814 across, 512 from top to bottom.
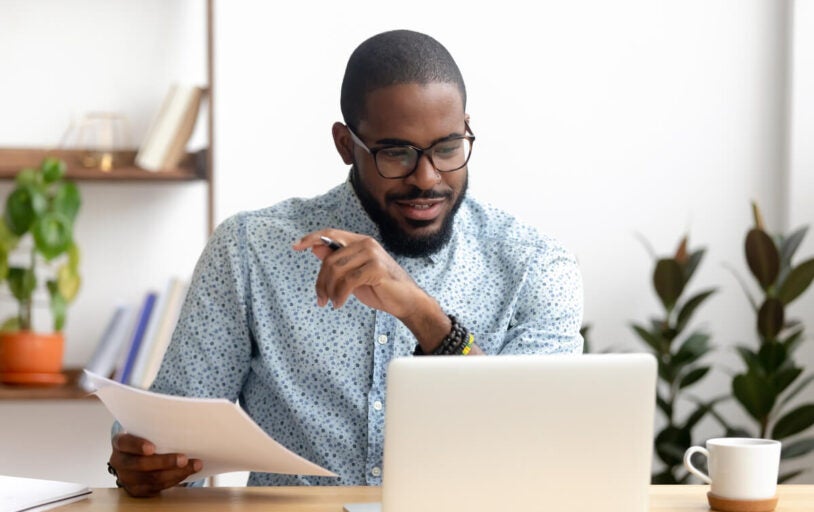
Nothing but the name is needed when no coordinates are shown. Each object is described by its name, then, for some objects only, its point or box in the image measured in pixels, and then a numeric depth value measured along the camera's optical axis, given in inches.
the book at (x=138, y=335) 111.2
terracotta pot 109.6
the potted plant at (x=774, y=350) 109.9
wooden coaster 54.1
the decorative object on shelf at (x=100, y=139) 115.3
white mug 53.4
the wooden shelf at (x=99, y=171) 112.0
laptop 43.9
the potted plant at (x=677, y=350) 114.3
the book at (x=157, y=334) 110.7
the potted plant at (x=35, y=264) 109.4
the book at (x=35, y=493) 53.4
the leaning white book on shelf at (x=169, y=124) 112.3
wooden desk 55.0
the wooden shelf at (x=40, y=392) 107.7
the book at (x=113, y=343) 113.3
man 69.4
